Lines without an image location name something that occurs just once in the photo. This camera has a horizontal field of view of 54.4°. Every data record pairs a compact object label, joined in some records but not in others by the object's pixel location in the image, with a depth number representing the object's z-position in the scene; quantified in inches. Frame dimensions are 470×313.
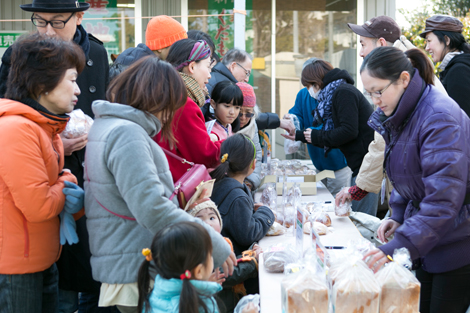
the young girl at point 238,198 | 102.9
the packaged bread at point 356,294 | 60.4
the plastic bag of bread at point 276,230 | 113.5
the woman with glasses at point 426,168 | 70.8
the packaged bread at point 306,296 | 61.3
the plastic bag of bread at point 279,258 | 86.7
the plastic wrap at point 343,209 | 123.9
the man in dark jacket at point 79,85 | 87.8
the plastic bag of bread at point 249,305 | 74.2
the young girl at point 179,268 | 63.6
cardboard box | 159.2
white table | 75.1
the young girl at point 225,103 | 137.4
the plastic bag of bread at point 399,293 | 61.4
